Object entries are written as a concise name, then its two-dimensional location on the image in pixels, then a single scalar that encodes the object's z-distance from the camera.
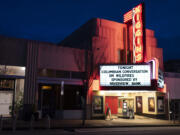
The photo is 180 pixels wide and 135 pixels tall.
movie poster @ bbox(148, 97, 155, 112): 25.89
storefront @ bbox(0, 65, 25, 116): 20.55
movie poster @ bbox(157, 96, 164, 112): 25.78
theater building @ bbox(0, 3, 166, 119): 20.34
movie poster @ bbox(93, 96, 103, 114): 23.21
